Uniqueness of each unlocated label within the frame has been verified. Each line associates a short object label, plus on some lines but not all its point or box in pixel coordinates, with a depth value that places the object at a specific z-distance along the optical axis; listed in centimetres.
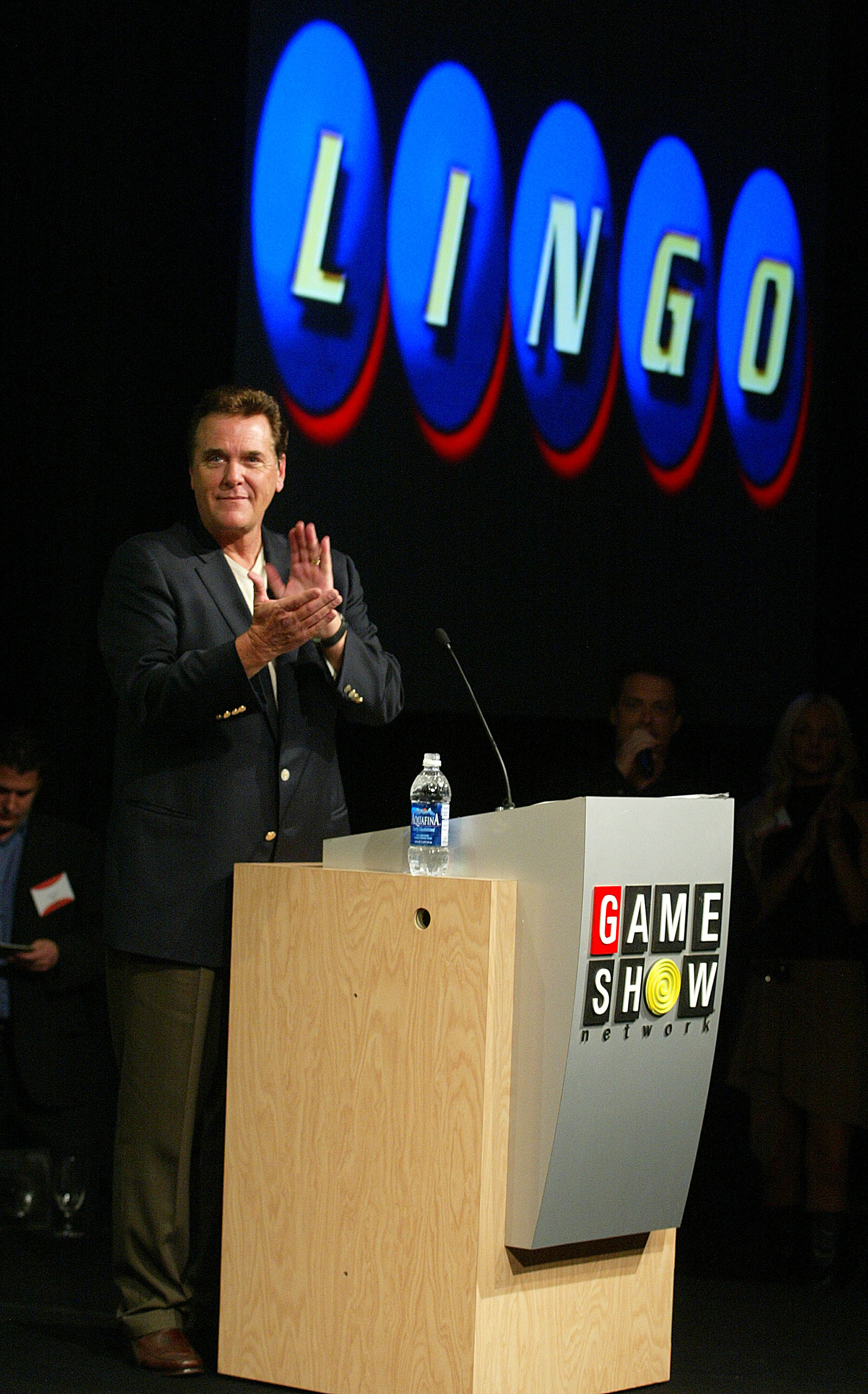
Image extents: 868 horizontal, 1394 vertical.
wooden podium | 544
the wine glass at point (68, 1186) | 873
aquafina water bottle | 571
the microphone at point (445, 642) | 575
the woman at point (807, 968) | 861
